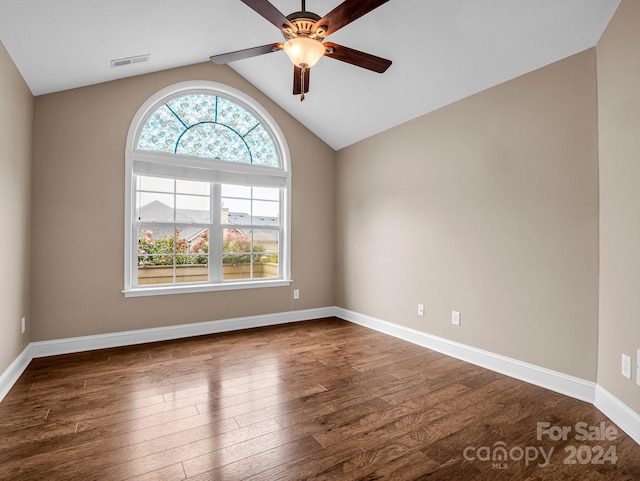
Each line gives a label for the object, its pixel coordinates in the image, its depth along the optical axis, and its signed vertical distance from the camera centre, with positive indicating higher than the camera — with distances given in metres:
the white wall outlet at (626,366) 1.99 -0.73
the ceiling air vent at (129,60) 3.08 +1.66
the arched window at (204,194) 3.73 +0.56
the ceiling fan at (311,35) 1.95 +1.32
